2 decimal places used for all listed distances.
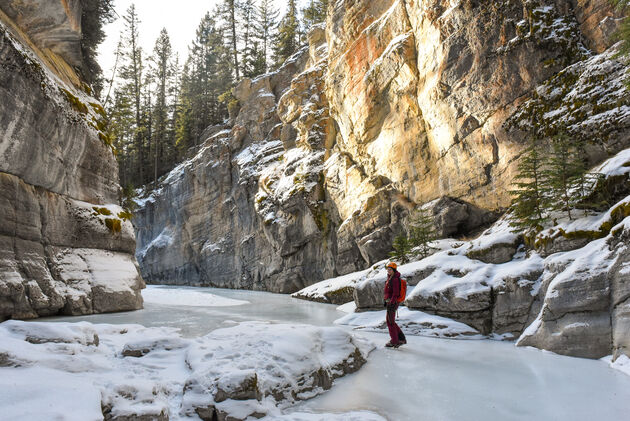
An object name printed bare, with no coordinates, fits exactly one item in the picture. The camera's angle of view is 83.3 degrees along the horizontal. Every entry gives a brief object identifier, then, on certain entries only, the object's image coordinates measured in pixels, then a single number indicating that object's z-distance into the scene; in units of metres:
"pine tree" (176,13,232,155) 51.09
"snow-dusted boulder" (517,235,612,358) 6.72
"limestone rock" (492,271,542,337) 8.85
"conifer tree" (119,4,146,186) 50.56
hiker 8.15
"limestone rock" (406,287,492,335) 9.55
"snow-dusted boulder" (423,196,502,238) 16.22
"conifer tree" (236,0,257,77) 50.91
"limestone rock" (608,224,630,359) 6.12
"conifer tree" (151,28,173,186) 51.44
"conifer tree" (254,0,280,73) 52.85
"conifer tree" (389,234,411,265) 15.69
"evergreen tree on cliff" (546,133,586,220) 9.49
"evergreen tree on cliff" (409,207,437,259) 15.41
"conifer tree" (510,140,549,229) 10.19
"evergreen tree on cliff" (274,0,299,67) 48.22
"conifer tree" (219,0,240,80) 51.69
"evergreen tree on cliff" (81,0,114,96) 21.88
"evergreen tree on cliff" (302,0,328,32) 48.16
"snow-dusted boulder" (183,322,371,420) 4.51
